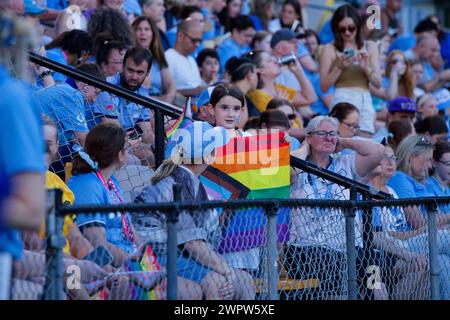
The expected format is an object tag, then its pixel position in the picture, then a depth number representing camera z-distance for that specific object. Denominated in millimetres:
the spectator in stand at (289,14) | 13750
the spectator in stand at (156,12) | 11655
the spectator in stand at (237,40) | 12859
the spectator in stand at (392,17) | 16484
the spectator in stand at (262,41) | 12320
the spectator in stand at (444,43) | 15484
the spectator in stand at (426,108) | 12562
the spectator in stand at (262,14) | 14000
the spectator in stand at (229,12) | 14062
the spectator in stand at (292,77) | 11438
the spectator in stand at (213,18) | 13492
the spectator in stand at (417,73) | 14156
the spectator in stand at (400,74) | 12750
